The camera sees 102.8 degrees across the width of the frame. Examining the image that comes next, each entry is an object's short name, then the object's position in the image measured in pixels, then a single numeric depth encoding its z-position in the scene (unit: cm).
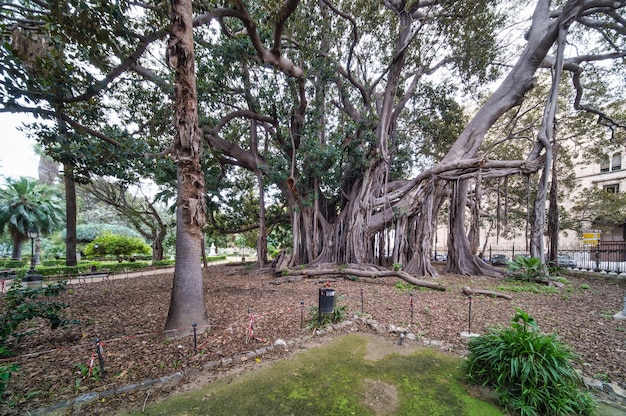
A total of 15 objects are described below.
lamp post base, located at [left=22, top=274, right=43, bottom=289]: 686
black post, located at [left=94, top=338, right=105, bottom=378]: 249
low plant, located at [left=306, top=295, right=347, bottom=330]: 392
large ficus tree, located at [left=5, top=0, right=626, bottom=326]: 734
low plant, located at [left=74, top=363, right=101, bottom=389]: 250
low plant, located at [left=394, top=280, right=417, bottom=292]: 649
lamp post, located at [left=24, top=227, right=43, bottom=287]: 686
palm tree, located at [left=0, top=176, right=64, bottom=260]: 1418
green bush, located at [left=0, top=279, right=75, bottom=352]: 260
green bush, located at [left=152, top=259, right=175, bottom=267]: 1440
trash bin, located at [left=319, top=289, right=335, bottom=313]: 403
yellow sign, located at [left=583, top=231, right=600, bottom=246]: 1197
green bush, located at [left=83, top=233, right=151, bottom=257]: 1465
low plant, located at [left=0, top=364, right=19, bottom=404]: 157
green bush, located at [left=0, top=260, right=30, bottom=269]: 1302
